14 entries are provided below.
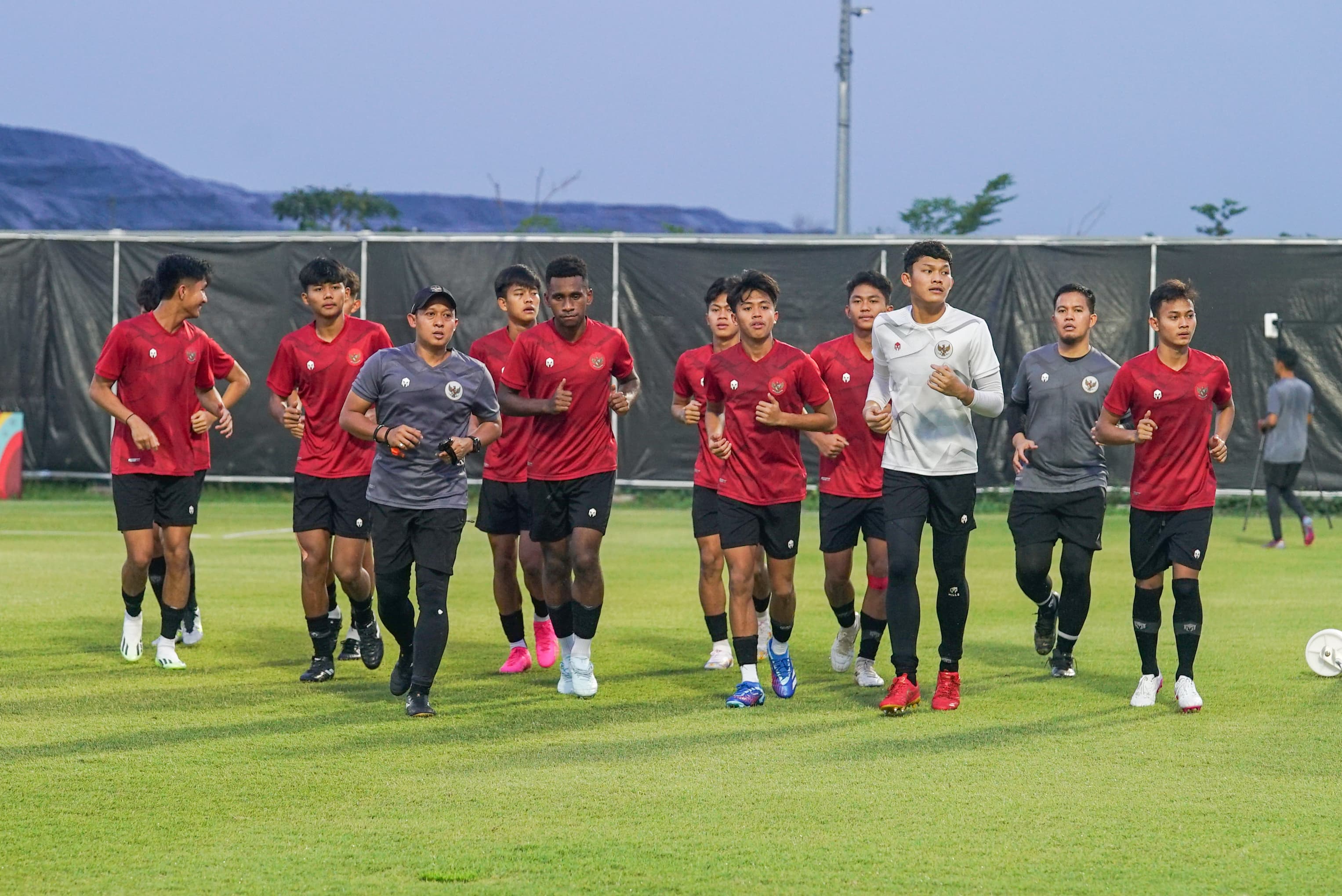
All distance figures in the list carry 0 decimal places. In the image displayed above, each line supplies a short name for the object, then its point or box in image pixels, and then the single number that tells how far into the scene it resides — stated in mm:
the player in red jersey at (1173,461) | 15437
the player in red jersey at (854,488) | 16812
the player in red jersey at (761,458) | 15750
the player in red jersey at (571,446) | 16141
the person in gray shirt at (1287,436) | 31891
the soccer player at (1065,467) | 17031
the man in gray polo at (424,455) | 14906
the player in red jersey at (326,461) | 16969
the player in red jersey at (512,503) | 17422
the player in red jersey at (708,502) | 16766
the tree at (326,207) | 83312
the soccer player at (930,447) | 15180
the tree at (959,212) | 61000
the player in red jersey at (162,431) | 17375
